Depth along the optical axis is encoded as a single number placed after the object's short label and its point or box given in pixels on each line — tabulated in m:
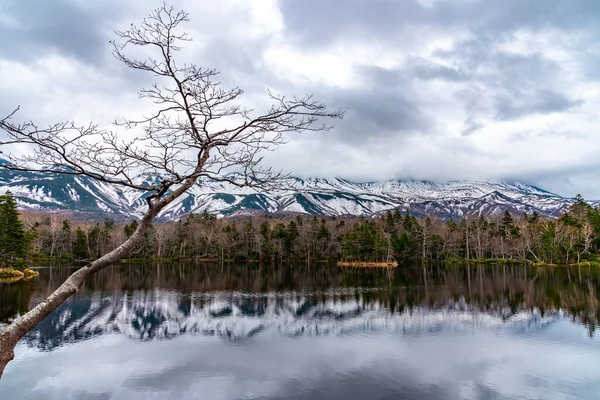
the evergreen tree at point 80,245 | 78.31
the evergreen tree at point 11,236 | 43.06
